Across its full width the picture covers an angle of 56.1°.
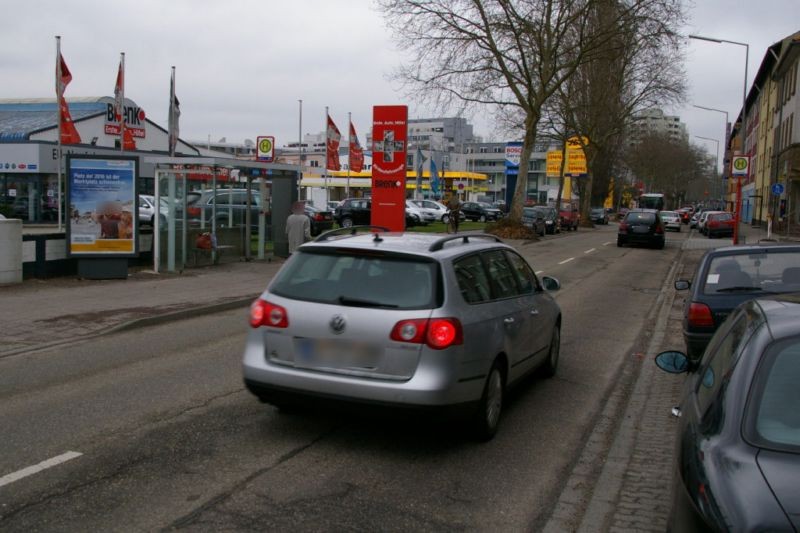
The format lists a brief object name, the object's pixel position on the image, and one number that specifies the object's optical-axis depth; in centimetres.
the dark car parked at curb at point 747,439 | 230
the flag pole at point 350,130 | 4232
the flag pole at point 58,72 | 2327
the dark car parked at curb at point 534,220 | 3903
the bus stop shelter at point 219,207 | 1666
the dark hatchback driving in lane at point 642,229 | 3275
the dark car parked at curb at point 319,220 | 3294
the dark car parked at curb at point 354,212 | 3851
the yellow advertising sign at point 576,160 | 6425
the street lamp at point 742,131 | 2122
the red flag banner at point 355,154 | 4303
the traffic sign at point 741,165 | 2092
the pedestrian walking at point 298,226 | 1778
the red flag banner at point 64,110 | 2391
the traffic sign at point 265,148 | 3497
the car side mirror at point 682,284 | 872
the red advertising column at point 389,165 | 2194
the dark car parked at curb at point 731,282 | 718
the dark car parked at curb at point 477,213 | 5622
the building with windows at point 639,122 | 5516
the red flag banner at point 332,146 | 3994
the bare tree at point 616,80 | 3294
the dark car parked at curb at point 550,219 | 4365
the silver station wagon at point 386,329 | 518
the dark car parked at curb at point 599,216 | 6912
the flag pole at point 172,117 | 2317
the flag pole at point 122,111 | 2467
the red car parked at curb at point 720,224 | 4412
